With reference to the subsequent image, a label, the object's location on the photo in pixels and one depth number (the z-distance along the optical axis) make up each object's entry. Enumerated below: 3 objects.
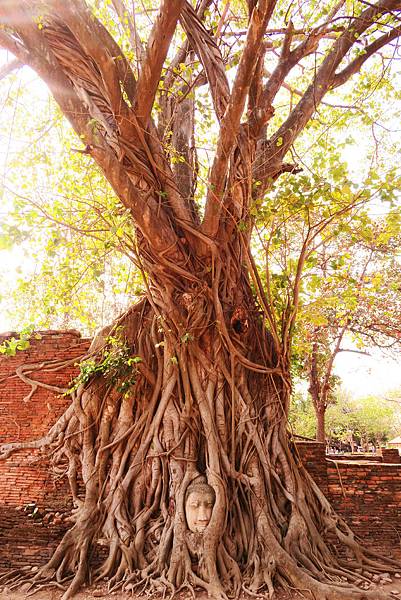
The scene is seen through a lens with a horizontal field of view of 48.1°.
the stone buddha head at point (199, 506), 3.89
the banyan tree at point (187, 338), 3.60
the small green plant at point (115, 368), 4.58
